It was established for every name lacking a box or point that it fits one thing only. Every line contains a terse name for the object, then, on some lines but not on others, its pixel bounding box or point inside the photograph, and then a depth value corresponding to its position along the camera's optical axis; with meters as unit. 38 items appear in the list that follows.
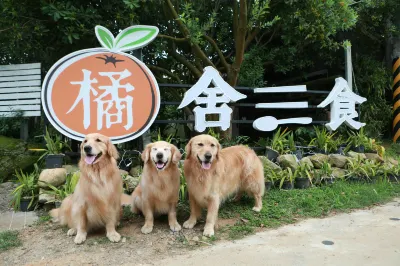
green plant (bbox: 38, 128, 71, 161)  4.95
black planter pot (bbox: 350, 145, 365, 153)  6.47
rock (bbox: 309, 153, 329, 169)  5.75
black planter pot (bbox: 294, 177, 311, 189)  5.25
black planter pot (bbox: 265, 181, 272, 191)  5.09
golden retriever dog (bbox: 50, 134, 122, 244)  3.27
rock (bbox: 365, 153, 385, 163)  6.17
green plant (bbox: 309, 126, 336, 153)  6.29
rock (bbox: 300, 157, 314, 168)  5.54
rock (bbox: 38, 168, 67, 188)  4.50
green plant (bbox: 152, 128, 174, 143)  5.34
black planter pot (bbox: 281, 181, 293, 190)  5.22
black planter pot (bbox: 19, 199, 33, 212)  4.41
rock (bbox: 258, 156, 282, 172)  5.36
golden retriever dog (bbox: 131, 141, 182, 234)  3.44
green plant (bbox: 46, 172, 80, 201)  4.32
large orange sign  4.86
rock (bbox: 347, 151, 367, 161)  6.00
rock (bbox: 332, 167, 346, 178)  5.61
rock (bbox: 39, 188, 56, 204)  4.33
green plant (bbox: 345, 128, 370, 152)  6.52
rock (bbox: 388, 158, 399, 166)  6.26
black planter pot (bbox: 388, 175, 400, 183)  5.85
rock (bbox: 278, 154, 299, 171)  5.44
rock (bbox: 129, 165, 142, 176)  5.16
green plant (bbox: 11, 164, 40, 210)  4.41
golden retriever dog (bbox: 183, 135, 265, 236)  3.60
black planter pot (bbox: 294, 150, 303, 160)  5.87
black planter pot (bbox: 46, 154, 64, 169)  4.82
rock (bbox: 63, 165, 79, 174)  4.91
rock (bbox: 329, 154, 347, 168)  5.87
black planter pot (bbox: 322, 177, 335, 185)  5.45
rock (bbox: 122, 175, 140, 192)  4.86
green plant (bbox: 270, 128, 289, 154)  5.95
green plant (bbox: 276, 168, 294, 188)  5.18
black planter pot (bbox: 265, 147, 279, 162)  5.78
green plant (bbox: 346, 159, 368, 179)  5.65
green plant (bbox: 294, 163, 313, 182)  5.31
